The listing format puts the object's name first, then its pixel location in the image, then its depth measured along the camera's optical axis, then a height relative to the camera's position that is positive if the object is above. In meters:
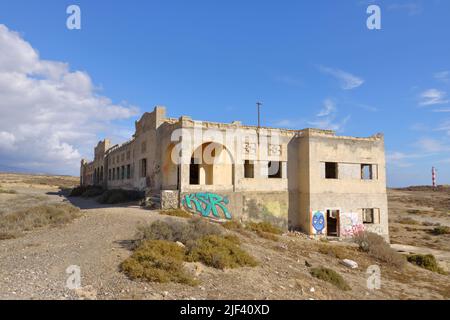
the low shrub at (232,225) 16.66 -2.36
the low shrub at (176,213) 17.54 -1.80
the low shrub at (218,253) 10.19 -2.41
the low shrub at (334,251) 15.34 -3.44
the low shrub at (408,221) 39.38 -4.97
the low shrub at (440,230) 32.03 -4.91
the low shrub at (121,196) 25.97 -1.38
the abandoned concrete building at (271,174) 20.05 +0.45
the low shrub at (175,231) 11.42 -1.90
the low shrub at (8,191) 35.53 -1.31
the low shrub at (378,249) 15.96 -3.66
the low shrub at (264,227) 18.79 -2.80
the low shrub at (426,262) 16.73 -4.34
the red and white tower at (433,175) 77.50 +1.61
